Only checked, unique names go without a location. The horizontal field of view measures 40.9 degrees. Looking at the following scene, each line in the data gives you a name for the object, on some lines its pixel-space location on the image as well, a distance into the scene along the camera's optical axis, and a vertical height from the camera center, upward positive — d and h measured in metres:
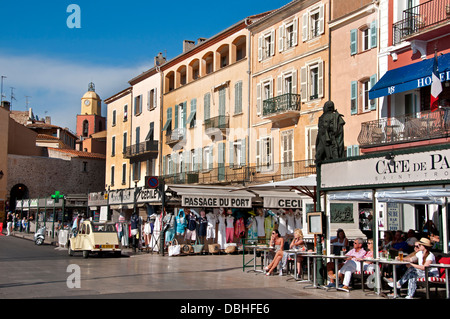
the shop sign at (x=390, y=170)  12.48 +1.02
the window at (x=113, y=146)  57.97 +6.47
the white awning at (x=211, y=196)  26.06 +0.76
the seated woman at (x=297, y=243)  17.82 -0.85
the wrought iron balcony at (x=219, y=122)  38.84 +5.99
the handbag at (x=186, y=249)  26.75 -1.56
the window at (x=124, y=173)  55.15 +3.67
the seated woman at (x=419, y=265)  12.85 -1.05
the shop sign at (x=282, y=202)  26.62 +0.54
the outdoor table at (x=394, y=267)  13.00 -1.13
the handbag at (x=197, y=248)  27.16 -1.54
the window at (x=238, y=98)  38.00 +7.32
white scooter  35.44 -1.42
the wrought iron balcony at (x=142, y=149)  48.59 +5.33
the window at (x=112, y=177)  58.34 +3.48
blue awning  22.16 +5.30
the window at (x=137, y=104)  52.83 +9.56
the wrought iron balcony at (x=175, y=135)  44.44 +5.81
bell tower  108.19 +19.56
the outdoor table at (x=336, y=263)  14.48 -1.16
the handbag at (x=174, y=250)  26.20 -1.58
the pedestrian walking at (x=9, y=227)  48.71 -1.18
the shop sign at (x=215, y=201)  25.92 +0.55
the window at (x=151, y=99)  50.01 +9.51
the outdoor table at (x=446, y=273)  12.07 -1.17
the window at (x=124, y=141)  54.79 +6.60
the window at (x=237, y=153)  37.31 +3.77
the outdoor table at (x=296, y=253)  16.41 -1.05
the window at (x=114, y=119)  58.12 +8.99
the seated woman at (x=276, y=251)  17.98 -1.09
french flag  20.77 +4.53
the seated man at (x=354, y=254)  14.66 -0.98
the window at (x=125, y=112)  55.17 +9.22
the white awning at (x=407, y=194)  12.71 +0.46
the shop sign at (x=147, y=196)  27.54 +0.83
